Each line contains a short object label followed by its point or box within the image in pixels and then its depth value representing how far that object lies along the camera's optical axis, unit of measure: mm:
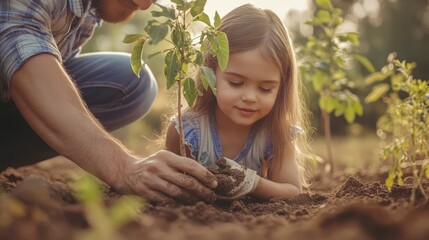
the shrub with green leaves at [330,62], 3553
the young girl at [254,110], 2584
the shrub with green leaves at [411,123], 2109
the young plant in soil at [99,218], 1092
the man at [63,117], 2031
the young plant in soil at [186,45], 2104
